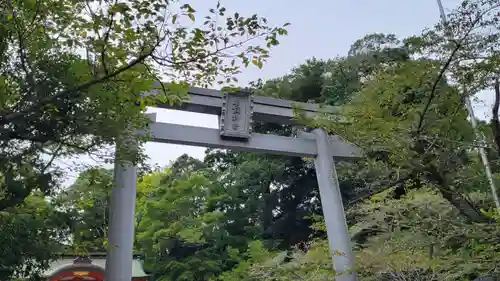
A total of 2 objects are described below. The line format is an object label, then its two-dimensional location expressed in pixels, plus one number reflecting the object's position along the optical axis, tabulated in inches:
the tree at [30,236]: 152.6
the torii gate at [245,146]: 202.4
